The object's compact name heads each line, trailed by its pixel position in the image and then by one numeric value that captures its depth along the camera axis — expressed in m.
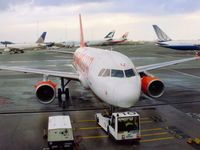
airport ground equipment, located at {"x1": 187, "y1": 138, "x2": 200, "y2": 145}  12.85
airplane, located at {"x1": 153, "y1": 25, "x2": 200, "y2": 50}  80.12
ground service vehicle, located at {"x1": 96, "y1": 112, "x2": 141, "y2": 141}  12.71
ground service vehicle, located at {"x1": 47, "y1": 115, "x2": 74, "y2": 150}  11.77
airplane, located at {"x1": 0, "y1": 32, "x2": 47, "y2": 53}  95.62
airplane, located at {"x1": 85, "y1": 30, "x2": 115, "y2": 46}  150.20
